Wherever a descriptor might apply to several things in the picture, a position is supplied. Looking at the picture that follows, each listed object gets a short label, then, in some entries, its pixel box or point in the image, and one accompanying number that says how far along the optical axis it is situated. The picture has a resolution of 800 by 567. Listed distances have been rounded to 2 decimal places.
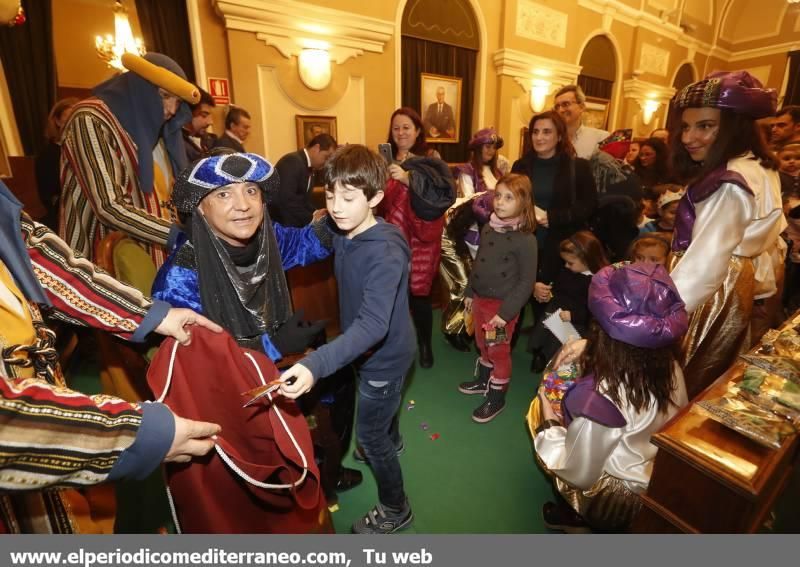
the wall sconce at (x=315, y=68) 5.59
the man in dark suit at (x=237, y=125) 4.57
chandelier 4.15
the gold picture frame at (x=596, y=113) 10.16
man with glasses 3.23
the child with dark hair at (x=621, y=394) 1.33
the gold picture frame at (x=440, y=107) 7.22
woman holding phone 2.58
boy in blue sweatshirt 1.31
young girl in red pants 2.43
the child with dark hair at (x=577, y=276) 2.74
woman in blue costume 1.43
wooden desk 1.01
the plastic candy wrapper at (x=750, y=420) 1.06
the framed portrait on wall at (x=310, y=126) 5.79
